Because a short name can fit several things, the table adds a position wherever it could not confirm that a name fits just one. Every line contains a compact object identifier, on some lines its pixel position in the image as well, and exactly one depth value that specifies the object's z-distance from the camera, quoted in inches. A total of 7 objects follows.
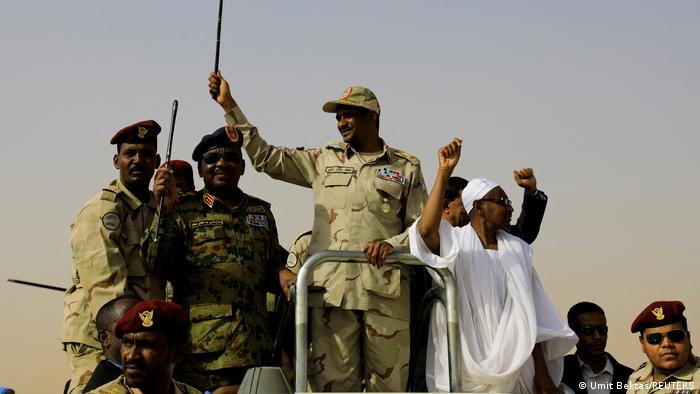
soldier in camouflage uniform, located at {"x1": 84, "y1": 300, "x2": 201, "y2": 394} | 203.9
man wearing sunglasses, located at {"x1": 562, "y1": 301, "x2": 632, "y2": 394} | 292.5
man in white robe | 239.3
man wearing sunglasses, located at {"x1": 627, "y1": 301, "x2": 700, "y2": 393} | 253.3
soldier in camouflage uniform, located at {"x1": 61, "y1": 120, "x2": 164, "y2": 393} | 254.5
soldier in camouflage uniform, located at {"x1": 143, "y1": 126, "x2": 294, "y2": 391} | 259.0
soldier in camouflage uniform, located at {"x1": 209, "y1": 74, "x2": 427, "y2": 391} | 251.9
